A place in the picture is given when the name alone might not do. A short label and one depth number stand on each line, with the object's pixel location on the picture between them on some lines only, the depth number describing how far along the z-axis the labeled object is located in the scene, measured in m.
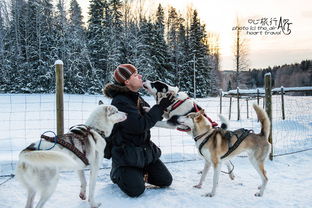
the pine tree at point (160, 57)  28.44
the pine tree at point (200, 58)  31.36
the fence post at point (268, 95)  5.10
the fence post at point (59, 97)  3.91
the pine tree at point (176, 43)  31.12
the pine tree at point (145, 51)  25.55
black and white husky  3.84
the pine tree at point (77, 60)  23.89
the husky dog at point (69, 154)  2.20
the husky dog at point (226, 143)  3.47
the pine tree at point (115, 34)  25.28
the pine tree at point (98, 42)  25.09
